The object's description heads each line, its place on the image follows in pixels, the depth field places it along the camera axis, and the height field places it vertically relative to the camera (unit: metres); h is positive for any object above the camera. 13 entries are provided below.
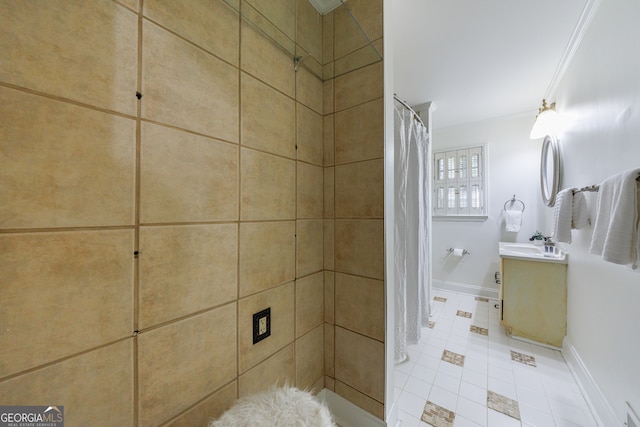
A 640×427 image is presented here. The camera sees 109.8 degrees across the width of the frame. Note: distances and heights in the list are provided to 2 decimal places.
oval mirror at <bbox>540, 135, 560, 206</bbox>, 1.99 +0.43
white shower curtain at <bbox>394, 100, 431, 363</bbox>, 1.58 -0.11
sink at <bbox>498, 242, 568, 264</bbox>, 1.87 -0.36
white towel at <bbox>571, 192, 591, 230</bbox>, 1.38 +0.01
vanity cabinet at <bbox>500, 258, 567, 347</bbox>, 1.84 -0.72
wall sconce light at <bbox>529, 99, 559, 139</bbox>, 2.04 +0.87
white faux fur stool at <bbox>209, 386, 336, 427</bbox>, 0.62 -0.58
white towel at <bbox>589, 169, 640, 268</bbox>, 0.84 -0.04
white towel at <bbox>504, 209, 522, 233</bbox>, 2.67 -0.07
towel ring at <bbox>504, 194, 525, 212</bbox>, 2.69 +0.16
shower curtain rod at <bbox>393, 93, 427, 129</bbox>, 1.60 +0.82
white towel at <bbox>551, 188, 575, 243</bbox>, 1.45 -0.01
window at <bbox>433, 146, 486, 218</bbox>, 2.92 +0.43
